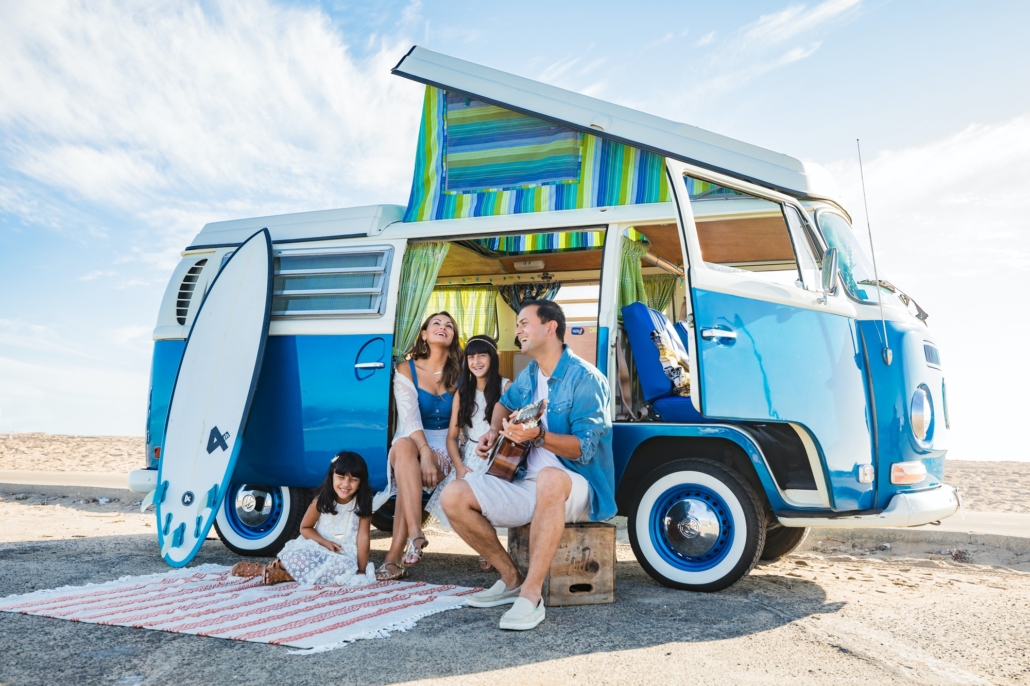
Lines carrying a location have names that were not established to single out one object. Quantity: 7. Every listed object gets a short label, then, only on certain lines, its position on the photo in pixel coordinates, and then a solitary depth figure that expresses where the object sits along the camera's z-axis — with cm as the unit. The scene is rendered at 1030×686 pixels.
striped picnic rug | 365
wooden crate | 426
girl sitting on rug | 488
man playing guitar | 398
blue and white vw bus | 448
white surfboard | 573
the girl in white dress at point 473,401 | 528
